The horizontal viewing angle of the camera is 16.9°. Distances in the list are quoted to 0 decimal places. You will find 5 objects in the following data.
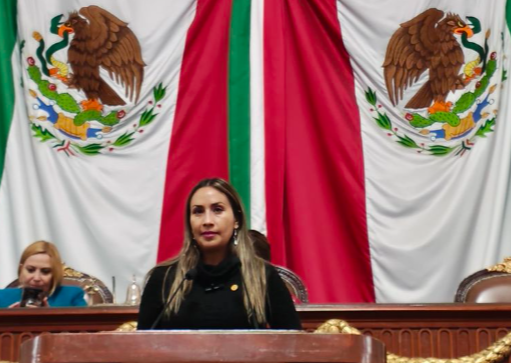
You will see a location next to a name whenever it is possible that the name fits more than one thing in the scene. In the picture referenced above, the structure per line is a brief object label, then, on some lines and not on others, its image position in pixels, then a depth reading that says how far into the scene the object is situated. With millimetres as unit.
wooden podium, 4037
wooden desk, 6872
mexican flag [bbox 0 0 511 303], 10090
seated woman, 8007
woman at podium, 5061
